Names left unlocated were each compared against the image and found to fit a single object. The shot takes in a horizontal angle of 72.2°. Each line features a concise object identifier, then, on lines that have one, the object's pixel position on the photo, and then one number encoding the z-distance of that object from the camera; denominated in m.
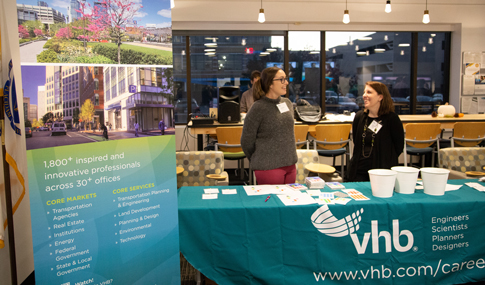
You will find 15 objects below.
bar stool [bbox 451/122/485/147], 4.88
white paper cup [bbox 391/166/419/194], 2.25
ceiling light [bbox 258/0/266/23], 5.32
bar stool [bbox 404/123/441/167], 4.80
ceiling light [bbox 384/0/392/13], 5.51
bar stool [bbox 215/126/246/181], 4.40
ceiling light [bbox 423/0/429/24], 5.59
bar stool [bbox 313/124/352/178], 4.66
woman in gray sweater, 2.56
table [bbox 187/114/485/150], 4.84
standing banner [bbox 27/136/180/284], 1.25
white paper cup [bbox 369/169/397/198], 2.17
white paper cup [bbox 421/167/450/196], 2.20
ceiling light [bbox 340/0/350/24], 5.48
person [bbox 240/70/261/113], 5.88
